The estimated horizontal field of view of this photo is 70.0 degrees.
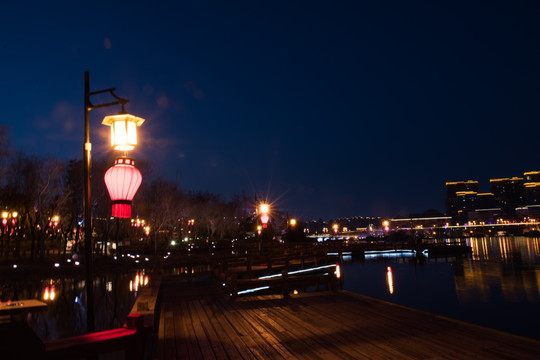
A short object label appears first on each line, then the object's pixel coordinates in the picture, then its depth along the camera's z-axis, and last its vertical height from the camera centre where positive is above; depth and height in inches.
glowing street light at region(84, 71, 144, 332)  259.9 +77.0
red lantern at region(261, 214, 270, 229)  1665.7 +36.2
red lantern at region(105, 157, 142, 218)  278.2 +36.7
